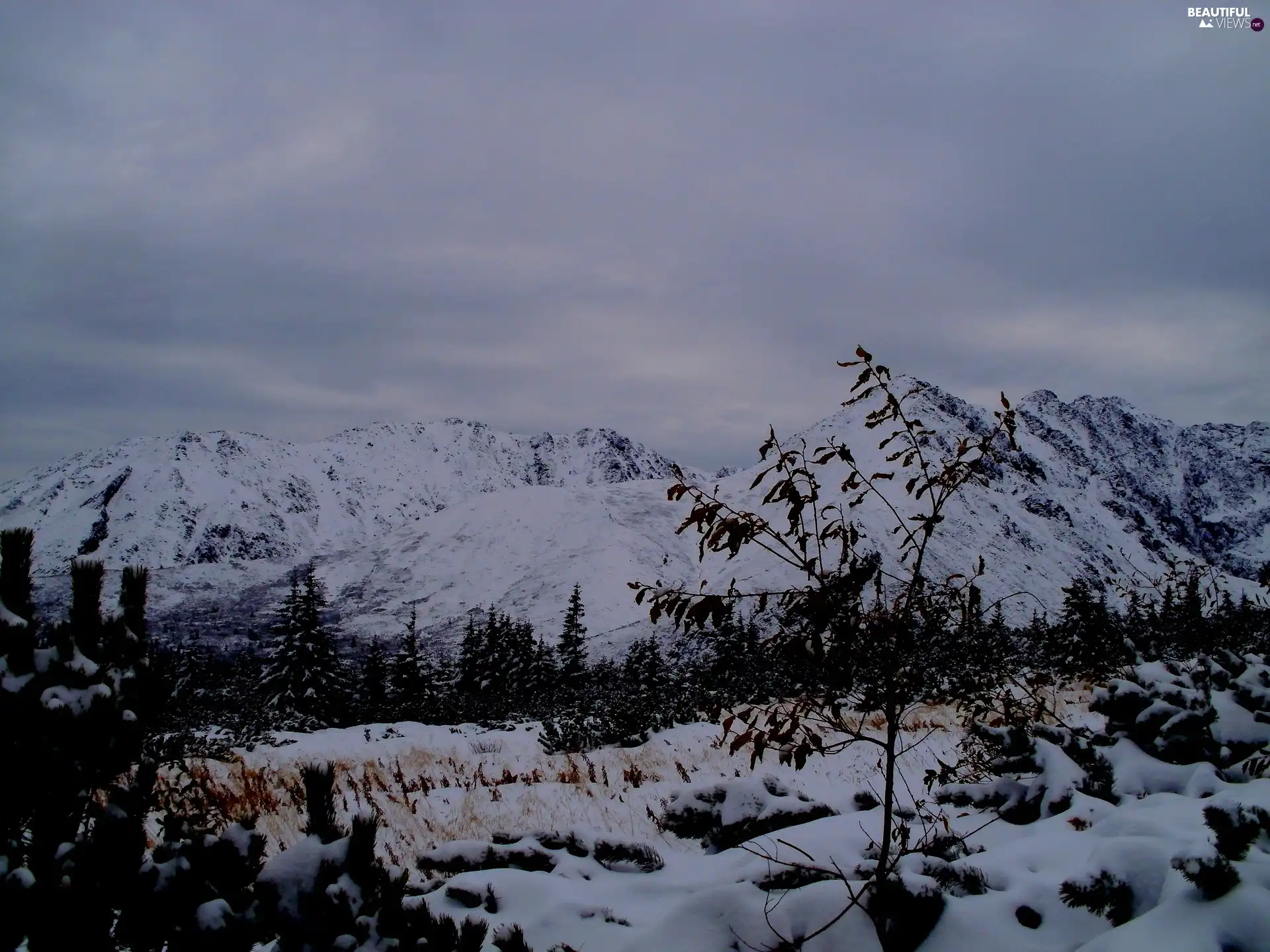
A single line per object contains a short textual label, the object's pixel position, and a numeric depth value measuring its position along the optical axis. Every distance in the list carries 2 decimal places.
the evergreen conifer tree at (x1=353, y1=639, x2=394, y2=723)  38.28
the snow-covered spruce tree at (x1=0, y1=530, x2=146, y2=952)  2.19
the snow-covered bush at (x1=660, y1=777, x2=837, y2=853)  5.16
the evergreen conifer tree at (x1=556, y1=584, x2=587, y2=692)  40.34
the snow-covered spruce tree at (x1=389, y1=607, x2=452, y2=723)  35.56
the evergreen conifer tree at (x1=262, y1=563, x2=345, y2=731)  31.47
